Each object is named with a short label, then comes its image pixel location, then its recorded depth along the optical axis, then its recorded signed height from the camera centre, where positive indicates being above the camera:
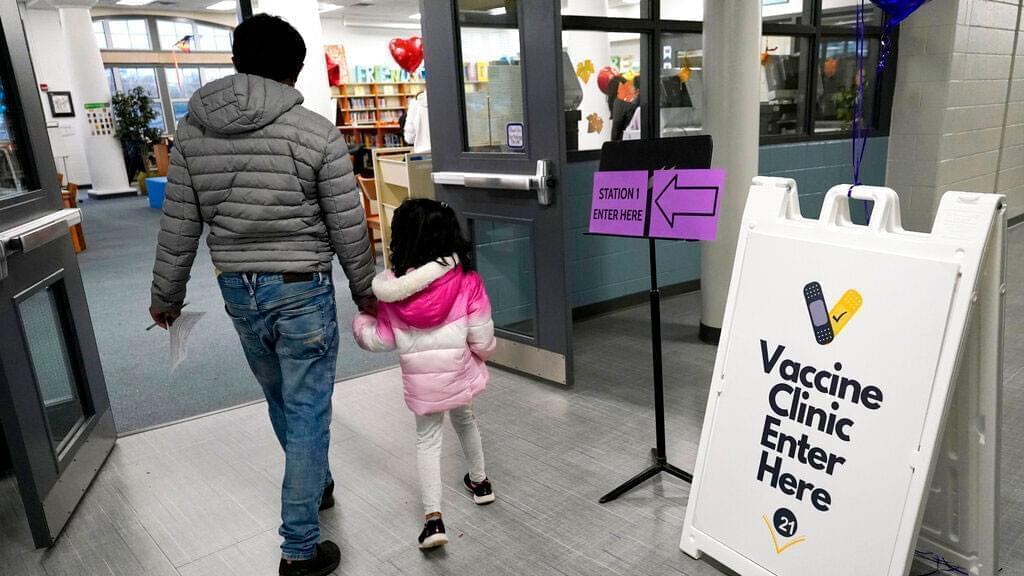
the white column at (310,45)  5.78 +0.71
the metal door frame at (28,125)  2.32 +0.07
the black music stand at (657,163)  2.07 -0.17
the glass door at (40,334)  2.11 -0.65
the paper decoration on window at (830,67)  5.09 +0.22
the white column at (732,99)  3.45 +0.02
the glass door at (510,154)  2.95 -0.17
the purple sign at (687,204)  2.01 -0.29
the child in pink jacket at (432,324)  1.96 -0.59
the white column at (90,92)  11.23 +0.81
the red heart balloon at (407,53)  8.32 +0.83
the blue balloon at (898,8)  2.29 +0.28
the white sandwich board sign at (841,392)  1.47 -0.69
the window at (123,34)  13.87 +2.10
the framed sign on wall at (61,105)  12.65 +0.68
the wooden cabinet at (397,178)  5.08 -0.42
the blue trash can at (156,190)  10.45 -0.81
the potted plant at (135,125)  12.23 +0.23
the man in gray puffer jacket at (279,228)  1.78 -0.26
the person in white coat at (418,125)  5.96 -0.04
